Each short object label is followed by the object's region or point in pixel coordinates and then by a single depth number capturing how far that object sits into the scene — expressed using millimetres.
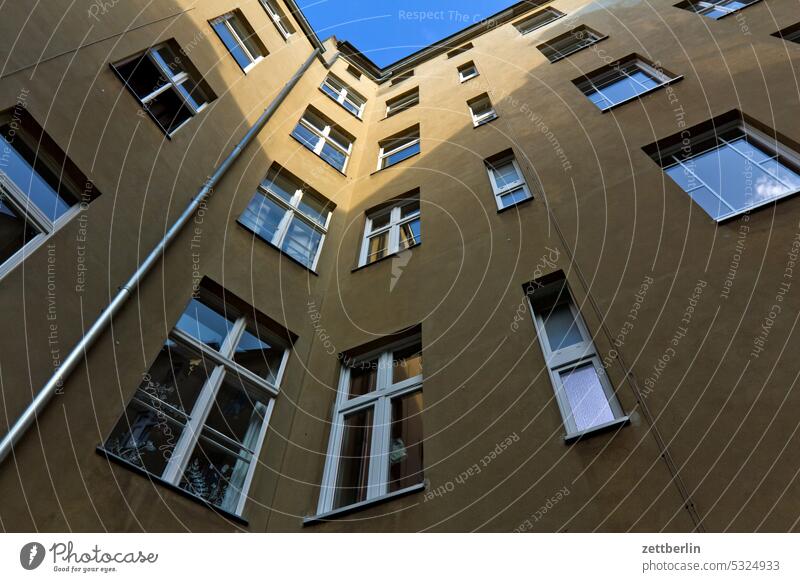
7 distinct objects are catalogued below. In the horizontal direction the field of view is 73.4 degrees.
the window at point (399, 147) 15500
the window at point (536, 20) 20178
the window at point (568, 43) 15900
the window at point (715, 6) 12820
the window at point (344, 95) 19391
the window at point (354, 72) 22641
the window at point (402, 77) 22366
